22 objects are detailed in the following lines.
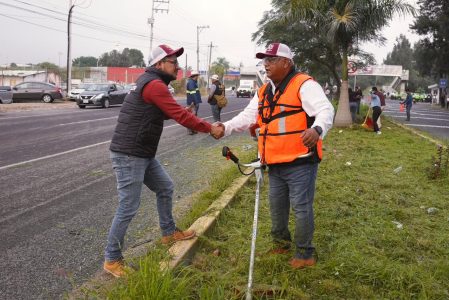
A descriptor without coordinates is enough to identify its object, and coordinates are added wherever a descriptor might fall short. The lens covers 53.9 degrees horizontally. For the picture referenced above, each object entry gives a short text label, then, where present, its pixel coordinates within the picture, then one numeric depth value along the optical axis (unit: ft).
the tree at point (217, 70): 312.95
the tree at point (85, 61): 470.64
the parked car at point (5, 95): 80.12
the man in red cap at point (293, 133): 10.93
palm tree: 48.55
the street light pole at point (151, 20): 155.22
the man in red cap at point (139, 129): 11.53
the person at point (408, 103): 72.59
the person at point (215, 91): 41.12
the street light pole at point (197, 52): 224.86
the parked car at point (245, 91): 178.19
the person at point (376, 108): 47.43
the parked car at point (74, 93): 101.60
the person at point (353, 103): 58.85
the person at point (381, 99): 48.17
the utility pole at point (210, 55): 260.62
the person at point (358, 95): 59.83
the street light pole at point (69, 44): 105.91
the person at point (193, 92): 41.60
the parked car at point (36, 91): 91.25
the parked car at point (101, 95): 79.82
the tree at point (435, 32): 120.26
